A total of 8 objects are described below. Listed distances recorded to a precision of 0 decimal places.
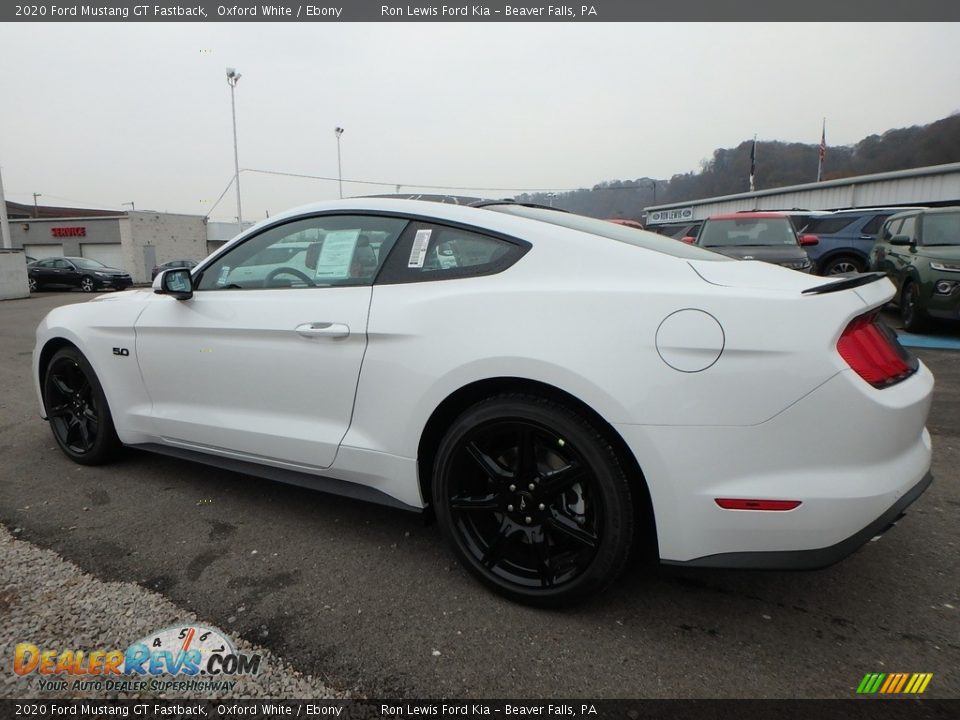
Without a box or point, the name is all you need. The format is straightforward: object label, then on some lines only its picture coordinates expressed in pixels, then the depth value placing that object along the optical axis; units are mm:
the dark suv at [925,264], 6738
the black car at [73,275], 23516
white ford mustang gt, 1705
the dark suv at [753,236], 8461
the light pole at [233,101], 30053
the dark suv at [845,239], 10812
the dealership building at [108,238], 38219
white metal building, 18531
